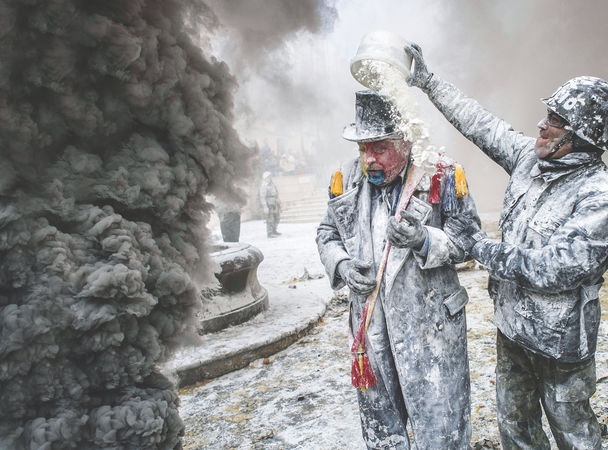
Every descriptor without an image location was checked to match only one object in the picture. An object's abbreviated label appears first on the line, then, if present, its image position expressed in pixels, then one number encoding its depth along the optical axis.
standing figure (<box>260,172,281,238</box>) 13.43
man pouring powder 1.77
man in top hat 2.01
